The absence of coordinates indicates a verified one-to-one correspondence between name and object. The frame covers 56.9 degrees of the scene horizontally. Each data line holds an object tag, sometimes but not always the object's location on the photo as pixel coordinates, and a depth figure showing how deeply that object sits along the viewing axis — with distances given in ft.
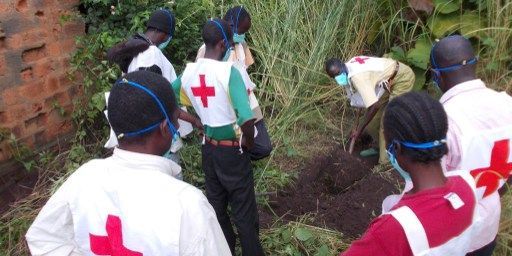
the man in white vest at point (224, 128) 9.07
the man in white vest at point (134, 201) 4.57
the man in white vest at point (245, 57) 11.04
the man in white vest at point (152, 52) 10.48
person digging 13.30
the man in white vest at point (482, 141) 6.39
